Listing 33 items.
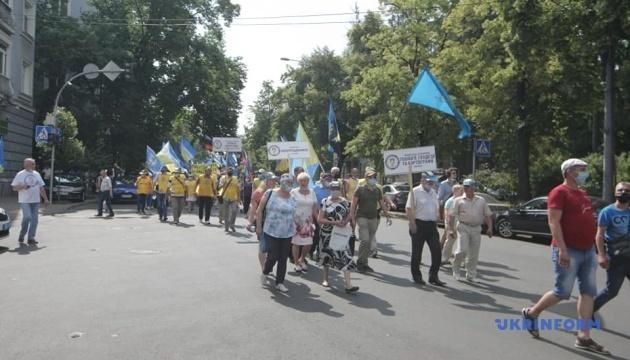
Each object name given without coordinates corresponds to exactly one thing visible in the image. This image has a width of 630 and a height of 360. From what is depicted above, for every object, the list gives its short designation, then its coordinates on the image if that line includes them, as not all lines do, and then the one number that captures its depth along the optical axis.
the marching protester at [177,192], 17.84
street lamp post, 24.06
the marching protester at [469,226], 9.08
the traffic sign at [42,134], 23.67
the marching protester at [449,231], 9.75
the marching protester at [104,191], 20.06
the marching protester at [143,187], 21.72
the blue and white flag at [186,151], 31.88
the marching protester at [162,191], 19.03
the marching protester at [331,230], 7.95
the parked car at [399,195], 27.28
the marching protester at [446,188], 12.30
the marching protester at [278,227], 7.98
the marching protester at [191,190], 21.93
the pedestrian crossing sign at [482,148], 19.91
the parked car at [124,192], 29.78
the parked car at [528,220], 15.95
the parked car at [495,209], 18.03
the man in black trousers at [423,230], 8.70
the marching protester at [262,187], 9.42
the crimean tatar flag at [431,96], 11.31
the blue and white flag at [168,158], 26.75
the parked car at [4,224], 11.17
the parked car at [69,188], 28.17
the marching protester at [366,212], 9.80
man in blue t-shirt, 5.84
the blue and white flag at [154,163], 26.09
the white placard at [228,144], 27.78
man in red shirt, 5.49
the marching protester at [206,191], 18.03
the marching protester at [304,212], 8.82
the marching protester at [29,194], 11.80
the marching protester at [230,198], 15.84
